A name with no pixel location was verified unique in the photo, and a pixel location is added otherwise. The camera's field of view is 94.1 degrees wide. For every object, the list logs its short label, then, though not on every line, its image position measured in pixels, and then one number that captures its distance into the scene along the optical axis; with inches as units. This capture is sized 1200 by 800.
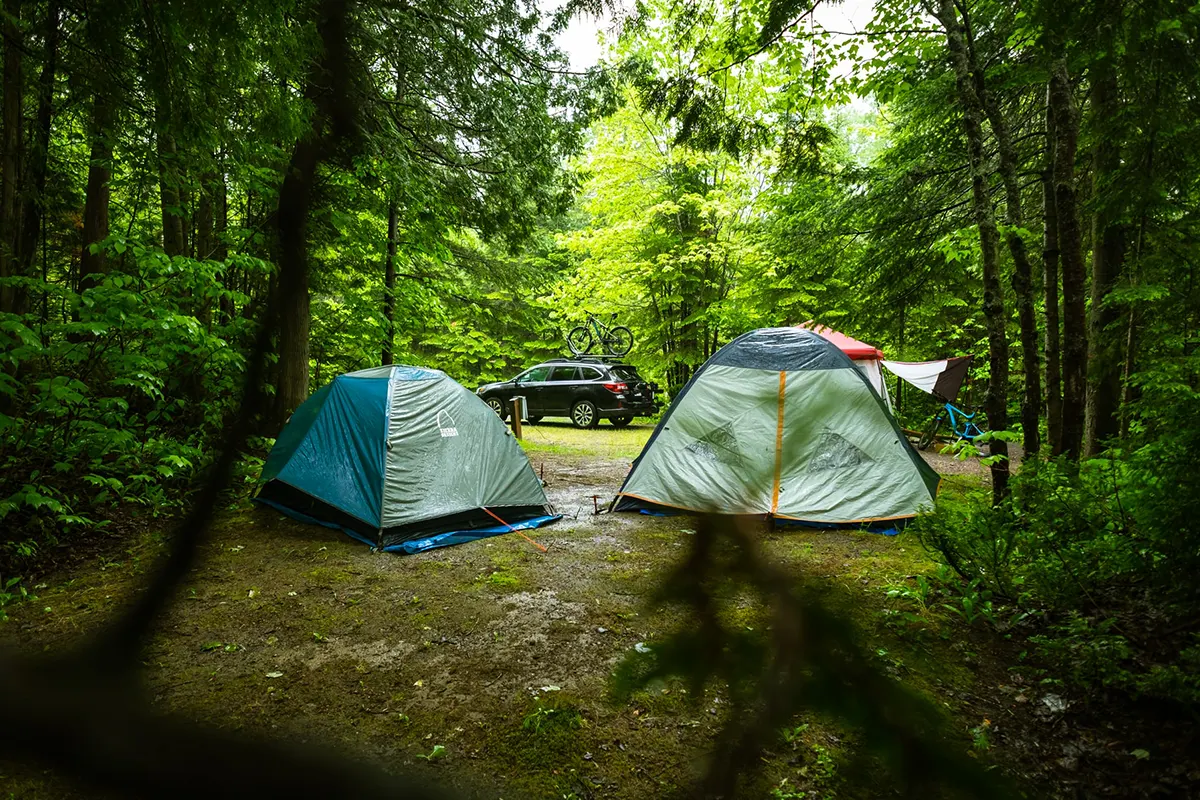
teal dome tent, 178.1
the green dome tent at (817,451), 187.9
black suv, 469.1
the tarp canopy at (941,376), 378.6
